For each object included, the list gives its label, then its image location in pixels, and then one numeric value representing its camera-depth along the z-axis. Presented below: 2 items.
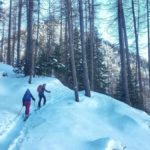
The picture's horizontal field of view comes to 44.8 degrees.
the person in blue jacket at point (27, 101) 10.13
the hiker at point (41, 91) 11.46
